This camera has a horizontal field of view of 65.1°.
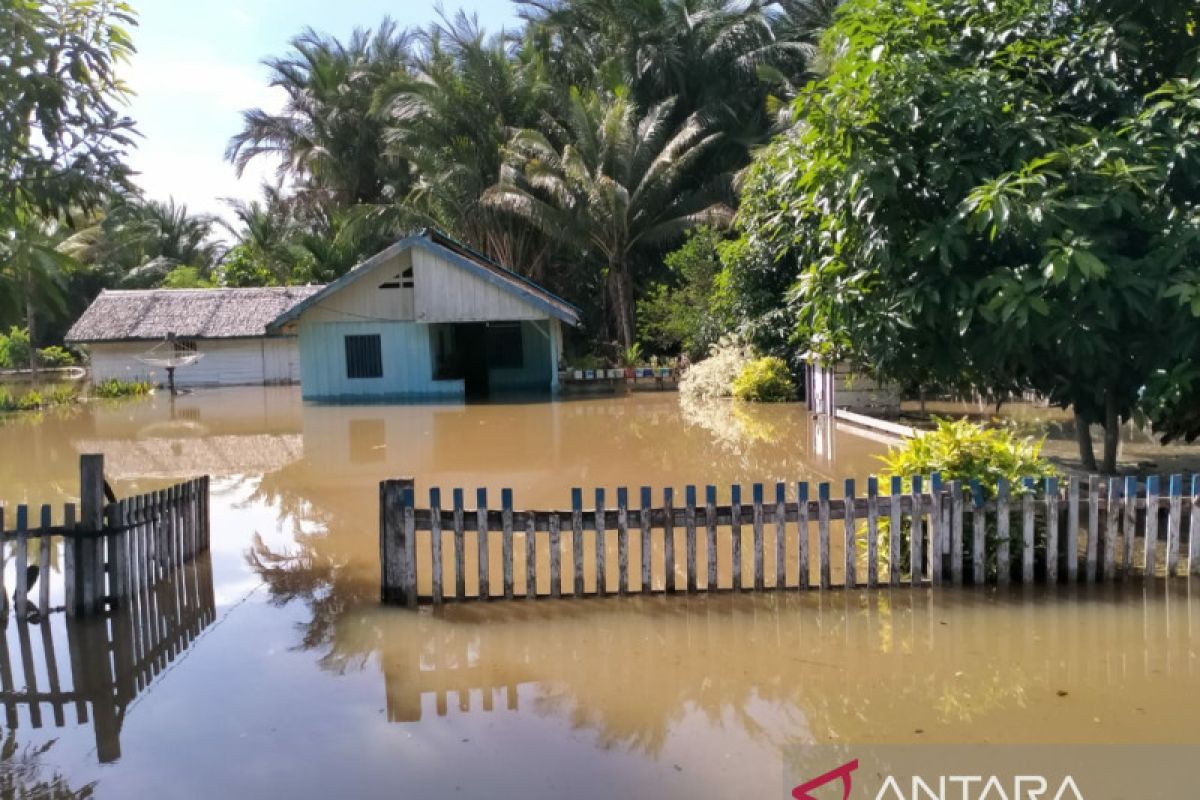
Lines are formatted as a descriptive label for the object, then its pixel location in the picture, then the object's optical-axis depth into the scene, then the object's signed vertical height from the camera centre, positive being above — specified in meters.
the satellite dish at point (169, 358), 31.83 -0.31
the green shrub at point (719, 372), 24.25 -0.94
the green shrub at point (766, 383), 22.78 -1.16
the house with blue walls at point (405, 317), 25.64 +0.74
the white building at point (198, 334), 33.81 +0.54
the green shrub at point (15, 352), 42.88 +0.05
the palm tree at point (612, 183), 30.41 +5.16
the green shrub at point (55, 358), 42.45 -0.27
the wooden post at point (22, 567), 6.41 -1.49
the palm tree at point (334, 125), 38.06 +9.05
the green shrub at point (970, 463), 6.98 -1.02
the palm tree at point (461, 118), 33.28 +8.05
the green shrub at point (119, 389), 30.53 -1.28
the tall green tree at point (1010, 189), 7.17 +1.13
